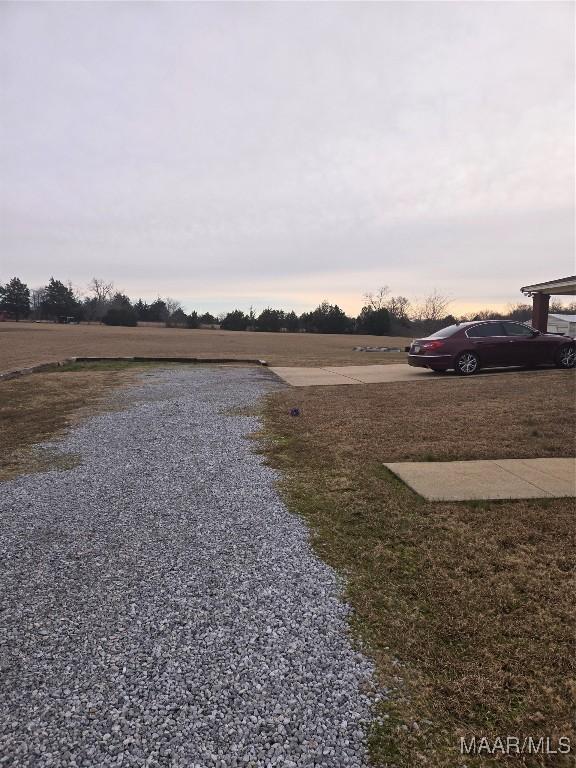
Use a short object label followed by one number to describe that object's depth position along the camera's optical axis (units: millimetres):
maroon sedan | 12023
